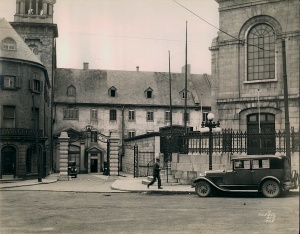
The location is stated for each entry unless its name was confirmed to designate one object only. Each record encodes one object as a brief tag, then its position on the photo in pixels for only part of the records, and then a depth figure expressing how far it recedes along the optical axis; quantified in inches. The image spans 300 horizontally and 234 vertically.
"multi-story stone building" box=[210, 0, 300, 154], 974.4
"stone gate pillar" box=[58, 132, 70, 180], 1347.2
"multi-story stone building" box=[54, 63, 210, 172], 2181.3
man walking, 849.5
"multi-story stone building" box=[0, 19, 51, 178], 1389.0
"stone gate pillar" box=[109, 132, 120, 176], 1343.5
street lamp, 816.9
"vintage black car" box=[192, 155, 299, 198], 665.0
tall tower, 2006.6
